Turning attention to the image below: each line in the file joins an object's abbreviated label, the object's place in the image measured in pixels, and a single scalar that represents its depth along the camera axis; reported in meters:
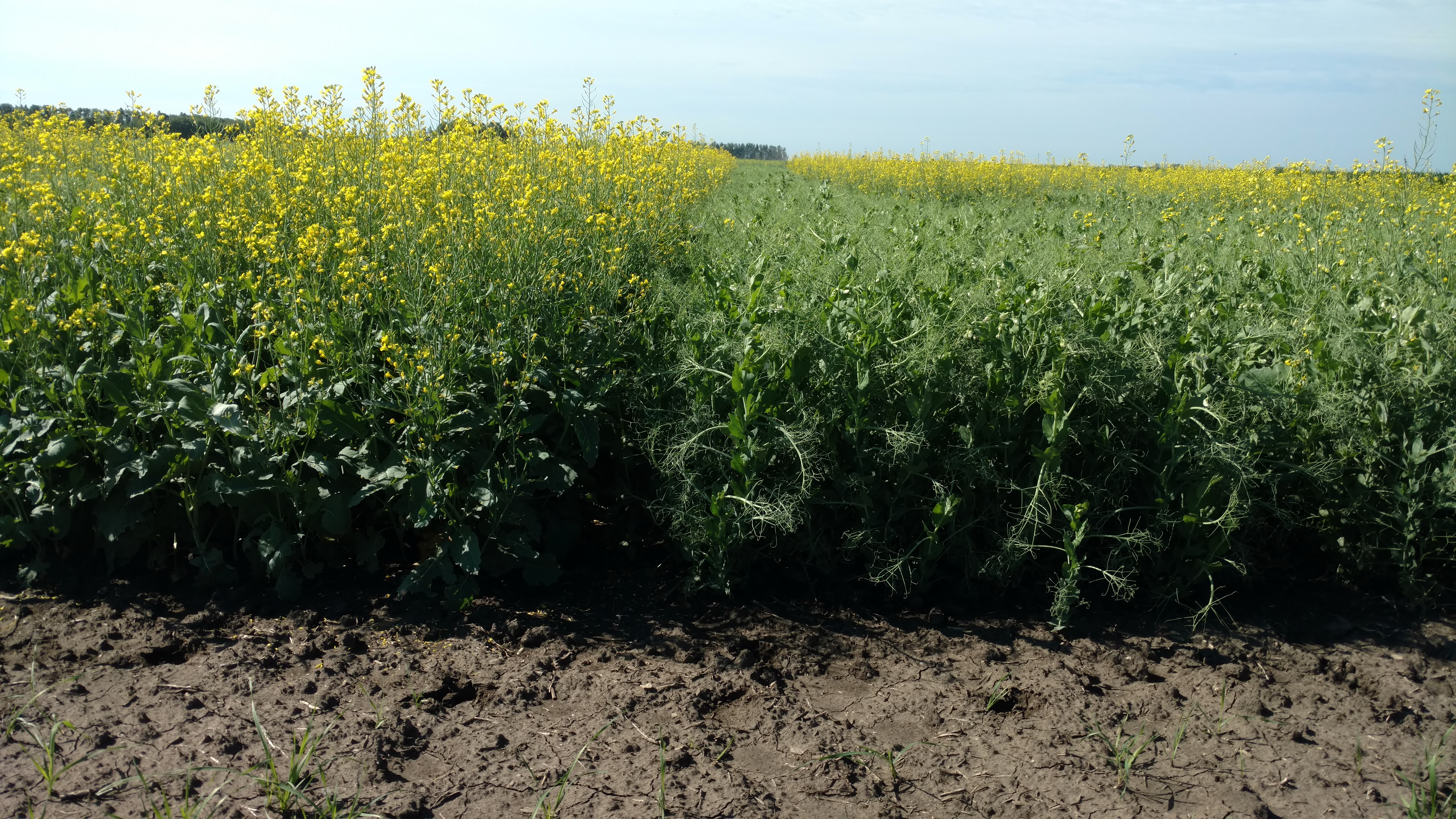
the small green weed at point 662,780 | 2.21
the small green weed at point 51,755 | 2.18
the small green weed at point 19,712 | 2.40
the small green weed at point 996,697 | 2.74
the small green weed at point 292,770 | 2.16
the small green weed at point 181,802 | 2.11
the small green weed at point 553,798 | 2.18
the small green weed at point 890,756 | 2.44
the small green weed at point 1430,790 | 2.23
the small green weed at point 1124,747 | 2.42
